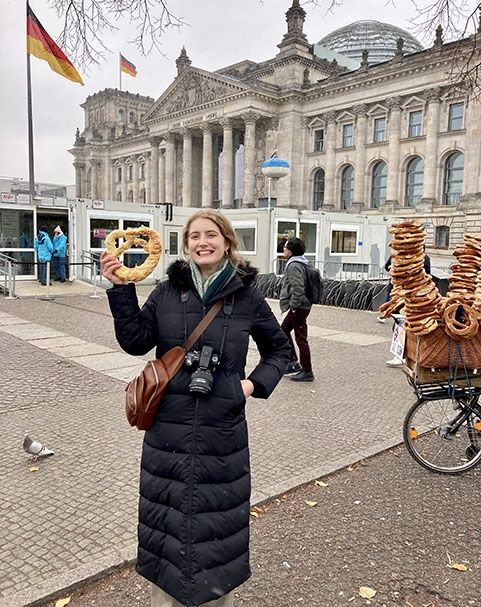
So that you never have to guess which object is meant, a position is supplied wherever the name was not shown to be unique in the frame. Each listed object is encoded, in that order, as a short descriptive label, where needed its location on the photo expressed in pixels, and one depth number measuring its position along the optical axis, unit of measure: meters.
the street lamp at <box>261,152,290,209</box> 23.70
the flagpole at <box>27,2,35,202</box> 23.94
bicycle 4.69
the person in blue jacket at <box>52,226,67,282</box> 20.02
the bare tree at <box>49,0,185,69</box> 5.60
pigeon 4.61
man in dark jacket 7.73
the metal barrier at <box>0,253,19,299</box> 17.55
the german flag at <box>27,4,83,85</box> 22.83
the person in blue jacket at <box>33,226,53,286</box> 19.75
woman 2.31
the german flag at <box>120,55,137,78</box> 56.62
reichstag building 50.81
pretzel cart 4.38
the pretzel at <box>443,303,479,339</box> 4.36
